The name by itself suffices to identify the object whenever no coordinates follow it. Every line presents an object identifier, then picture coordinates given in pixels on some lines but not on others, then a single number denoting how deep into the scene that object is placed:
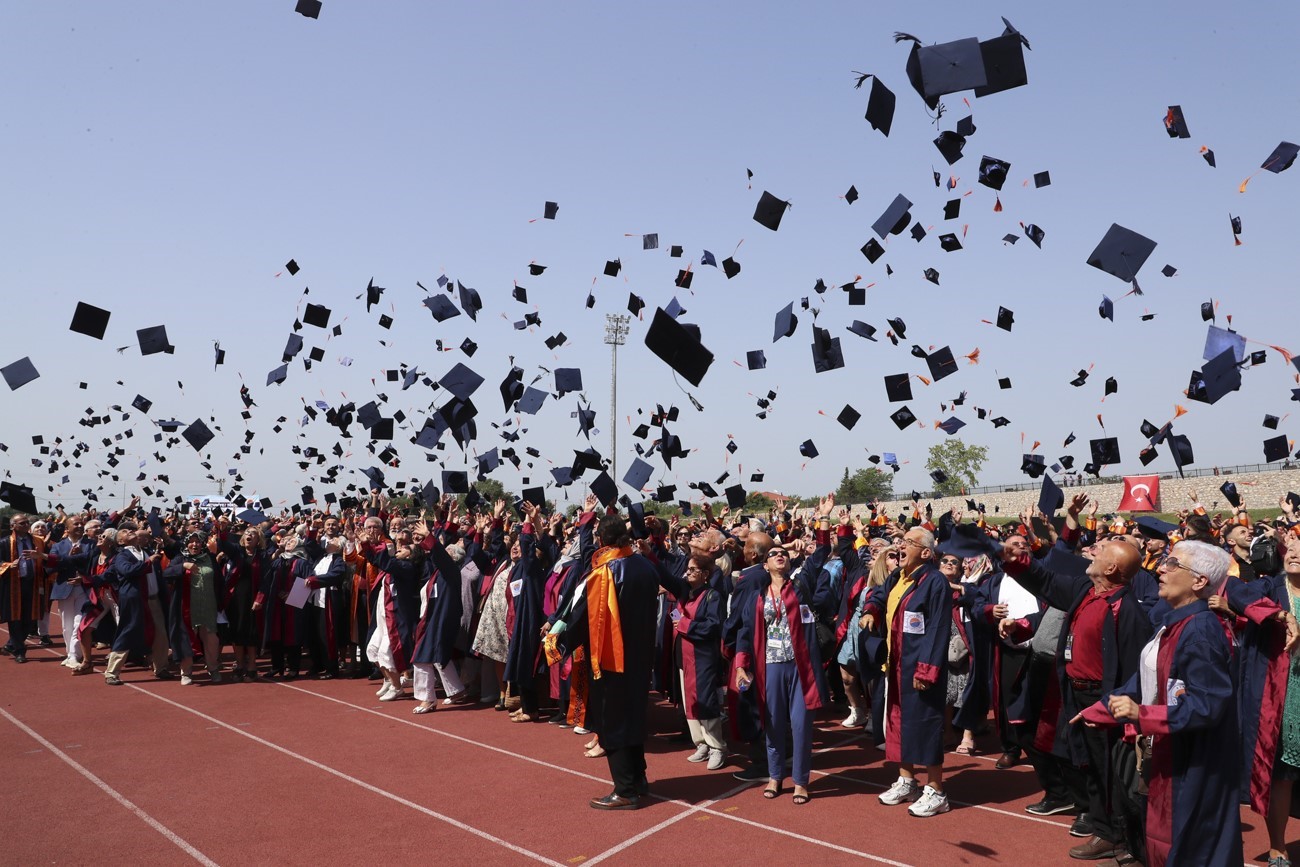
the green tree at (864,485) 65.75
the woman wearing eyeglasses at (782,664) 6.98
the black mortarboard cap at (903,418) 16.72
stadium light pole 46.09
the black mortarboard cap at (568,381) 14.05
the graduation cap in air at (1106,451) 15.30
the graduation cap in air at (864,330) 15.27
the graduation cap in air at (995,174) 12.79
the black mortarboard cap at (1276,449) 14.44
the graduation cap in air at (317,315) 16.36
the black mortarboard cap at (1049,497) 9.81
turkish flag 29.09
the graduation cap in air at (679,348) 8.55
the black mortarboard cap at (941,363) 14.62
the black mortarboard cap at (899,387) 15.11
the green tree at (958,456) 60.75
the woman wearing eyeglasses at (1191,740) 4.26
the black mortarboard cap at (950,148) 11.30
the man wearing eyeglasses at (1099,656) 5.55
